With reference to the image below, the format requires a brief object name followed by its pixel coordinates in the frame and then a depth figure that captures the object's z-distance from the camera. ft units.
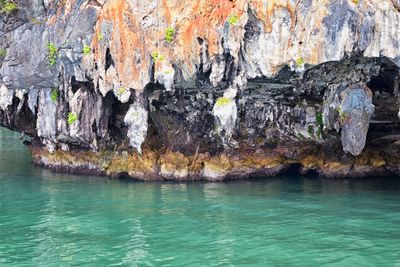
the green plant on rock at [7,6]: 76.13
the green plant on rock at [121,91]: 66.44
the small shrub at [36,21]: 75.68
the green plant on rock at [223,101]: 62.28
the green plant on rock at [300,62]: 55.11
